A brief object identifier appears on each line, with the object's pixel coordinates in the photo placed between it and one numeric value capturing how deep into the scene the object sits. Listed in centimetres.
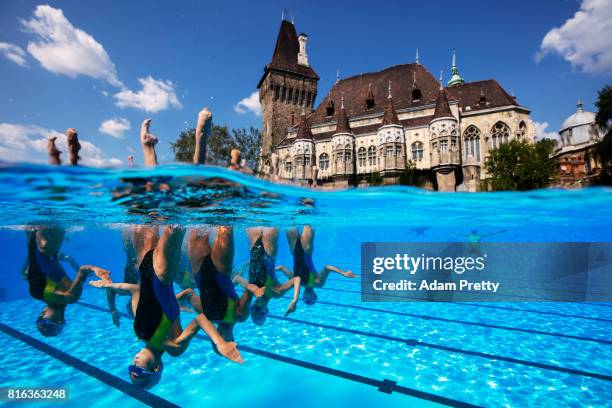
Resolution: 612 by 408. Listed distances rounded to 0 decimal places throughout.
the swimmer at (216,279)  609
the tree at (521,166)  2653
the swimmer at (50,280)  636
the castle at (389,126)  3425
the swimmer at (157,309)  456
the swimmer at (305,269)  921
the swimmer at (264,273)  694
